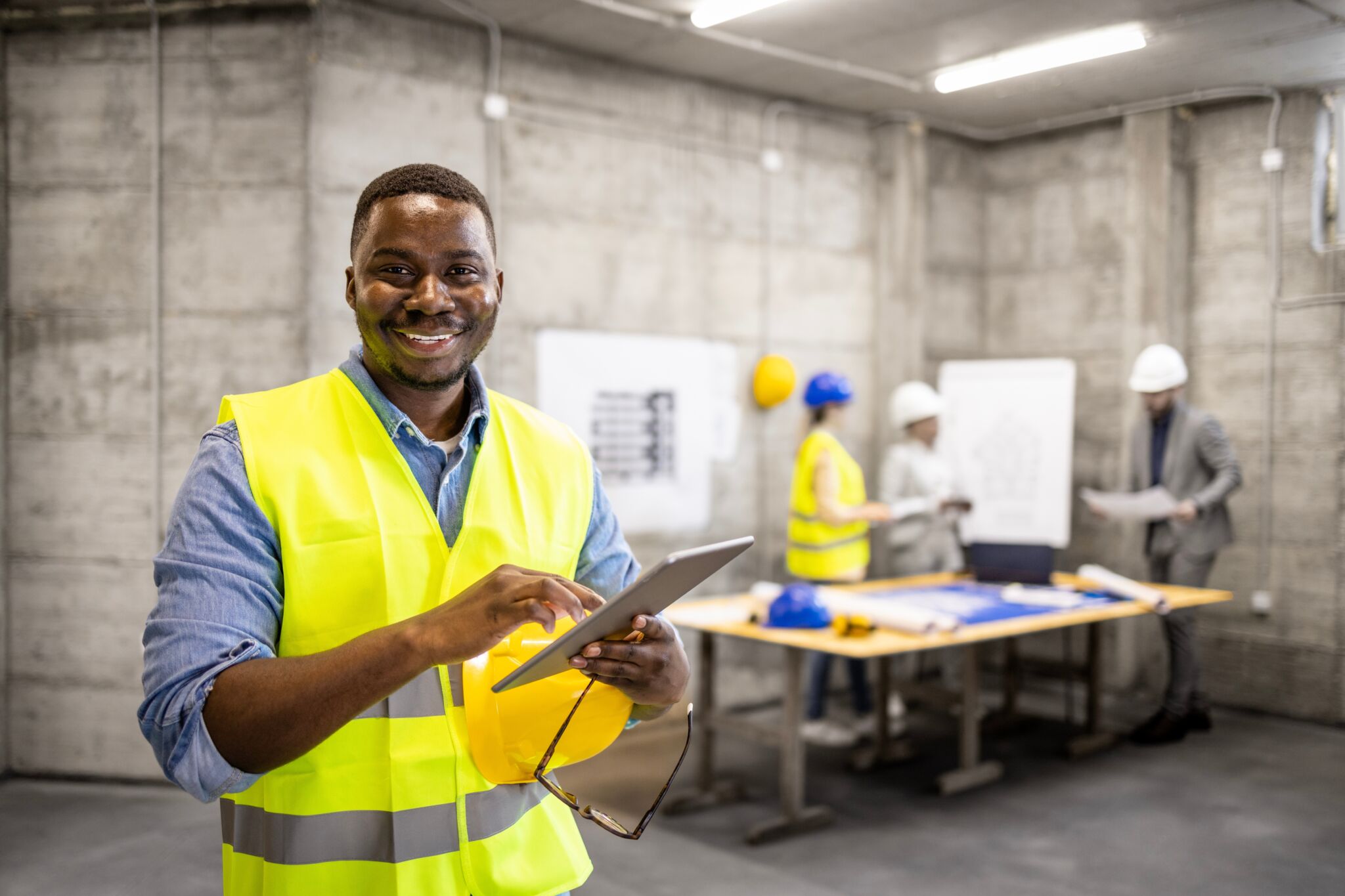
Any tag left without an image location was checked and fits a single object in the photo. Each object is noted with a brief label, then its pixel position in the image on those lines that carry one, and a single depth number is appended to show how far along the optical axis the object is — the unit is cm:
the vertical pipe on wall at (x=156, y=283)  451
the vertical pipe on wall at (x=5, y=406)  461
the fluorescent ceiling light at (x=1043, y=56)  519
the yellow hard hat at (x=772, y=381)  603
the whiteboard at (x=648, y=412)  535
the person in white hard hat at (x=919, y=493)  576
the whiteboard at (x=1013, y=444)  636
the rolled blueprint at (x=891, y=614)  414
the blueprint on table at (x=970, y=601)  459
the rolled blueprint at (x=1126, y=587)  498
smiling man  109
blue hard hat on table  416
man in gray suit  559
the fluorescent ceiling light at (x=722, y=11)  467
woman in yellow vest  530
